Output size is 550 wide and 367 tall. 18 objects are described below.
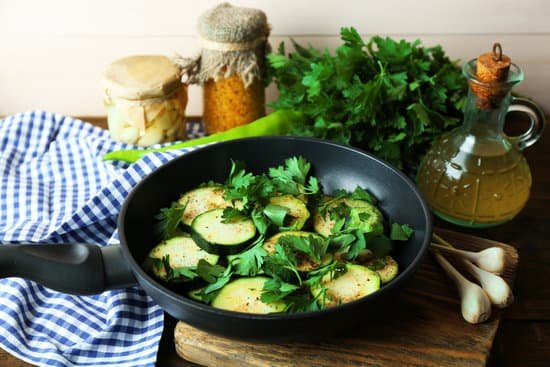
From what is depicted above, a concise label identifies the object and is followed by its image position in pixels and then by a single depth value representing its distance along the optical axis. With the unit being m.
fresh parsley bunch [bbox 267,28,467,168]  1.32
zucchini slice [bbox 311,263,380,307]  0.95
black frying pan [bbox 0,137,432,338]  0.87
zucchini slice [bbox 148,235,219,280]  1.02
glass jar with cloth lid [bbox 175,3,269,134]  1.45
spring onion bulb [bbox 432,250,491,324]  1.00
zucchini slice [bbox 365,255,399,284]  1.00
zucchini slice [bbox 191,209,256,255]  1.03
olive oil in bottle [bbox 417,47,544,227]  1.22
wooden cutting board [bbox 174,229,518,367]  0.96
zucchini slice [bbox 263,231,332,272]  0.99
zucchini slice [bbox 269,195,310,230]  1.09
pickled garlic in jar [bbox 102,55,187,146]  1.44
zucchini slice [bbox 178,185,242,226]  1.13
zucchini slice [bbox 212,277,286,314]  0.93
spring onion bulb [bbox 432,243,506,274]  1.09
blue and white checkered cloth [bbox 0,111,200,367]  1.04
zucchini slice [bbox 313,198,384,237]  1.06
